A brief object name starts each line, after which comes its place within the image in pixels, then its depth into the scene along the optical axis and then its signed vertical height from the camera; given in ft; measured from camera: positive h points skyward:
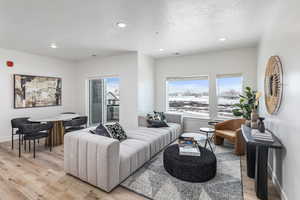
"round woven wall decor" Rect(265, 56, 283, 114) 6.48 +0.68
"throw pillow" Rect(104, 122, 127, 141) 9.27 -2.20
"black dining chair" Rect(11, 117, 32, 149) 11.89 -2.07
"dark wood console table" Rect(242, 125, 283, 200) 6.13 -2.83
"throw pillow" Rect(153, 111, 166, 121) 14.44 -1.74
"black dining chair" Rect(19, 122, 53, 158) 10.03 -2.36
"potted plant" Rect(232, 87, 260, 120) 9.57 -0.38
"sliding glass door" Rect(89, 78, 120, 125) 17.65 -0.45
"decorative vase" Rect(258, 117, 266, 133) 7.12 -1.38
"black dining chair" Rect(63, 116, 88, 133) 12.77 -2.32
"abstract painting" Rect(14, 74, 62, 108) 14.24 +0.63
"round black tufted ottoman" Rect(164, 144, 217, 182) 7.23 -3.47
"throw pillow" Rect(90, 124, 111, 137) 8.64 -1.99
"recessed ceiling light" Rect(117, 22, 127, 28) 8.71 +4.40
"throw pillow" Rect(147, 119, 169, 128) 13.33 -2.36
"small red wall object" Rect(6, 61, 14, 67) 13.60 +3.10
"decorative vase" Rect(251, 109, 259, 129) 8.30 -1.21
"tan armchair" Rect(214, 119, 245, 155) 10.71 -2.77
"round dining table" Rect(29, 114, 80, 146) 12.22 -2.95
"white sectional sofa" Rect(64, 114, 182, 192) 6.56 -3.00
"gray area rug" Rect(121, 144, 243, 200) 6.44 -4.22
